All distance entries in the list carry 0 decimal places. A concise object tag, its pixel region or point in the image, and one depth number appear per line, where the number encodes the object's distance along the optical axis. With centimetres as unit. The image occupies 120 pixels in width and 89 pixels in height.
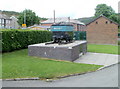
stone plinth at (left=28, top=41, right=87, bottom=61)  687
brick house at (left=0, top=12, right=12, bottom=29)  3583
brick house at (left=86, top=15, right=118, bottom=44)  1887
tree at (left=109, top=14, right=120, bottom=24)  3546
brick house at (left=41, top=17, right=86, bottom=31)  3700
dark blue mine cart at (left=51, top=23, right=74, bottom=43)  876
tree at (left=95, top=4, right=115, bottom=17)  4381
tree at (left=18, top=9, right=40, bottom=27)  3673
